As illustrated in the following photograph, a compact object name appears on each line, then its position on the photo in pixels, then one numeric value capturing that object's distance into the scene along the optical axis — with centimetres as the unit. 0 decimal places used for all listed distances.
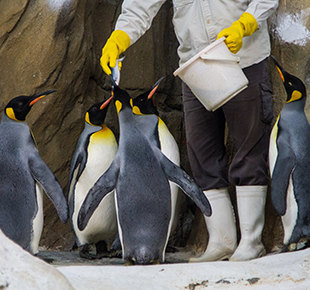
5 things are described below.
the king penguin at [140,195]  1085
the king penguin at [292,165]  1098
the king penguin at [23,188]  1095
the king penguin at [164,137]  1145
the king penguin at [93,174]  1139
